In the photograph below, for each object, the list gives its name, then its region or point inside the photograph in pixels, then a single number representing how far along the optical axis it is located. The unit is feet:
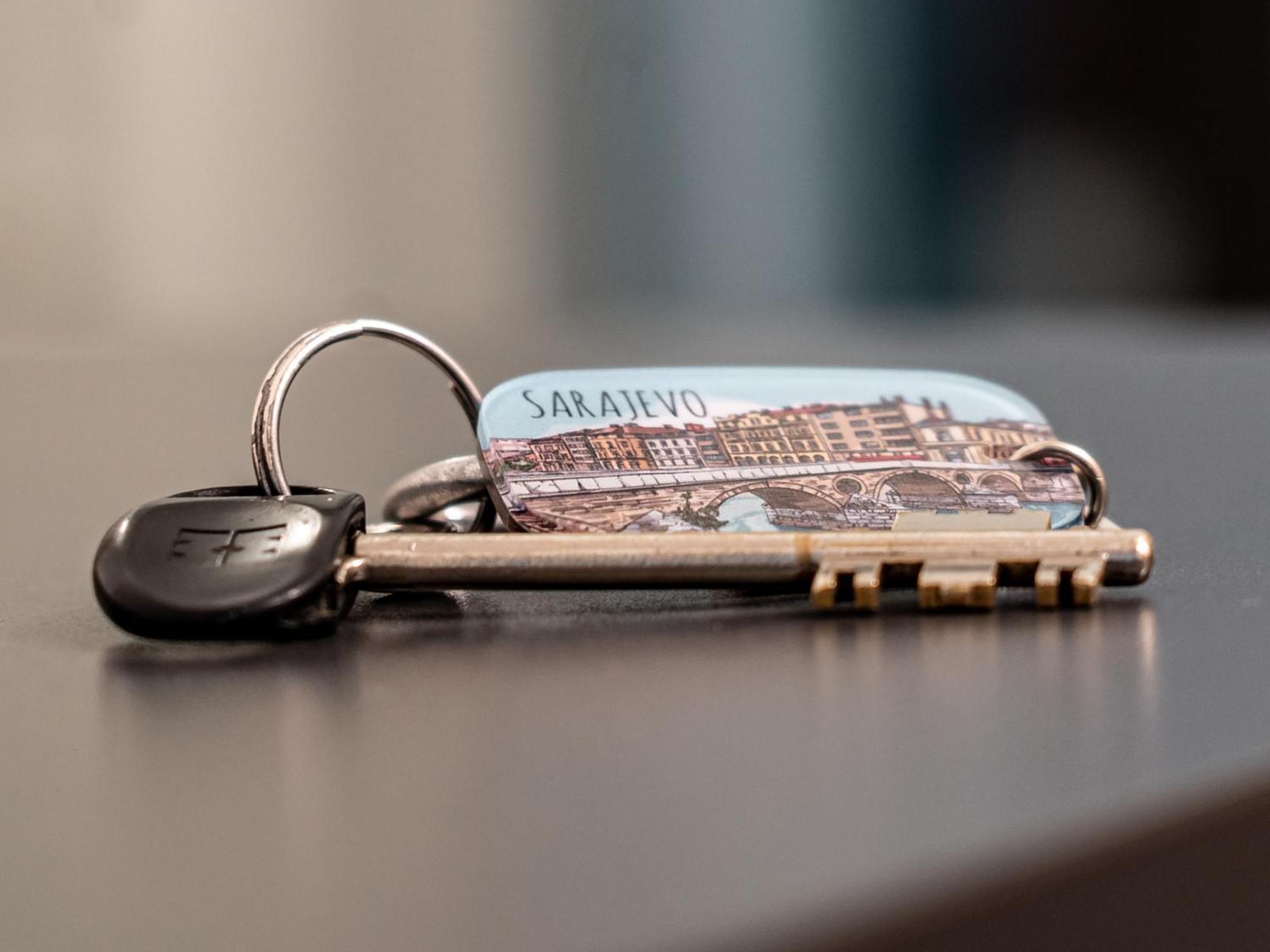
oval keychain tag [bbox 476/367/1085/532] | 0.96
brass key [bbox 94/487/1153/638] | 0.92
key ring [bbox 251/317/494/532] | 0.96
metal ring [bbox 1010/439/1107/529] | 0.98
